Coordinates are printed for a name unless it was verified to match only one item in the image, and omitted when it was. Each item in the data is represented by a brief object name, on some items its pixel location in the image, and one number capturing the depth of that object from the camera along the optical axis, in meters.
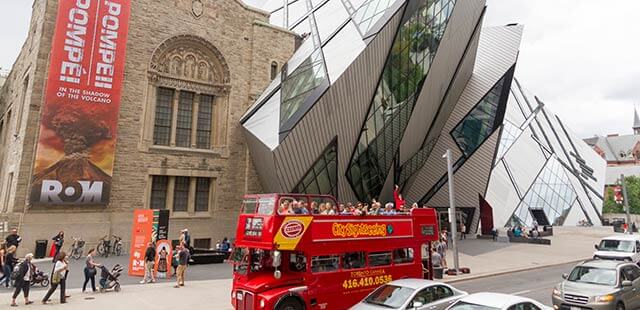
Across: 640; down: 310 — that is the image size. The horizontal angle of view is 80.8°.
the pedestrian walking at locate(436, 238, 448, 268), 19.02
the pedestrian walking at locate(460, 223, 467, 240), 34.04
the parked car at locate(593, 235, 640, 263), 16.52
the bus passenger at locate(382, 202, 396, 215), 12.57
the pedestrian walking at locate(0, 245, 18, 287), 13.60
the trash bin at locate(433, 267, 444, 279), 16.88
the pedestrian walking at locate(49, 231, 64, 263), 19.83
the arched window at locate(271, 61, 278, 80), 30.87
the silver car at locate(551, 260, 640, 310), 9.41
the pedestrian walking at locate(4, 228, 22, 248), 17.17
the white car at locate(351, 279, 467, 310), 8.26
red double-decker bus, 9.76
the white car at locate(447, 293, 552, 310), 6.76
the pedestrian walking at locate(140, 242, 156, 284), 15.12
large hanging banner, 21.70
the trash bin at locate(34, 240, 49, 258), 20.80
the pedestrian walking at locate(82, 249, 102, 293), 13.07
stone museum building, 22.36
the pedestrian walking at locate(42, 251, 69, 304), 11.25
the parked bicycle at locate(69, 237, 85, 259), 21.31
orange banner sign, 16.58
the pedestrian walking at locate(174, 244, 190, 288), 14.23
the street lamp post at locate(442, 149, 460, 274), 18.05
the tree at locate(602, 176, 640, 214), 74.19
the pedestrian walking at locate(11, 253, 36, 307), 11.09
